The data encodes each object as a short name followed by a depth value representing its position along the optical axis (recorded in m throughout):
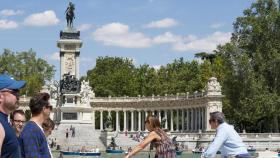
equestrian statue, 66.70
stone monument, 61.54
